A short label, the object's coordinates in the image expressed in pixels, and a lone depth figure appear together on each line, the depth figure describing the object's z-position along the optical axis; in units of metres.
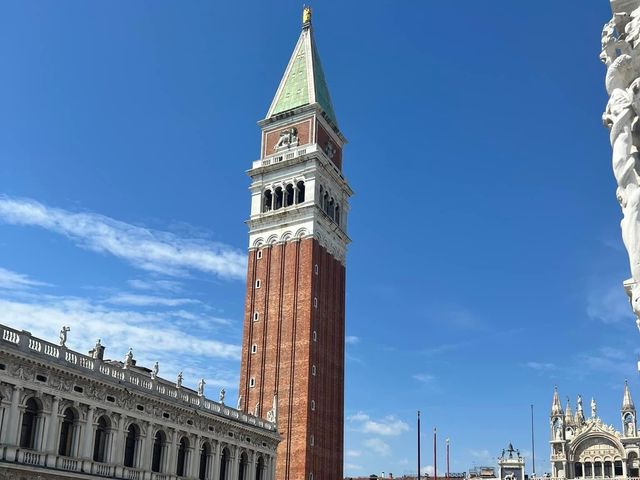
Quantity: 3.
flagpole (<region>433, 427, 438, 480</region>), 74.12
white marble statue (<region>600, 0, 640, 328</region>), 9.77
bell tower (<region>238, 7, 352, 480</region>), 65.19
